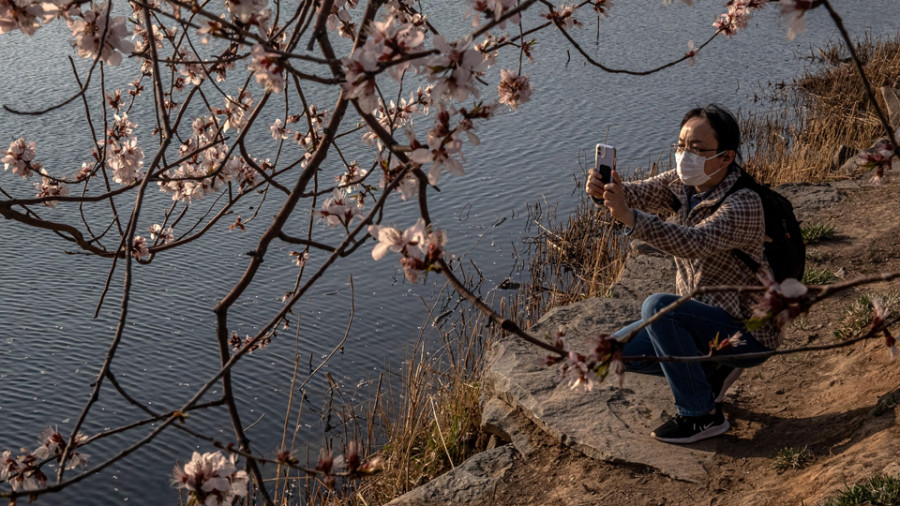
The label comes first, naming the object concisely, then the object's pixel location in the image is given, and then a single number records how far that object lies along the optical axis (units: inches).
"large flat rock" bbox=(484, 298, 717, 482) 124.8
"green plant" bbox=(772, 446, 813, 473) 116.3
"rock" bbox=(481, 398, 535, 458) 138.3
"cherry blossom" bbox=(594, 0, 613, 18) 115.8
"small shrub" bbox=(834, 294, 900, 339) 148.3
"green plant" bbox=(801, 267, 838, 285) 180.2
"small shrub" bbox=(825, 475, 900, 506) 95.2
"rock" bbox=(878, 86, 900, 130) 329.4
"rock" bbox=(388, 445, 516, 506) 128.1
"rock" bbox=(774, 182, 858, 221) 235.0
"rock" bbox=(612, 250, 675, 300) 189.9
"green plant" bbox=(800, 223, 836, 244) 207.5
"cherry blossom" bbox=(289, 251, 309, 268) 115.1
